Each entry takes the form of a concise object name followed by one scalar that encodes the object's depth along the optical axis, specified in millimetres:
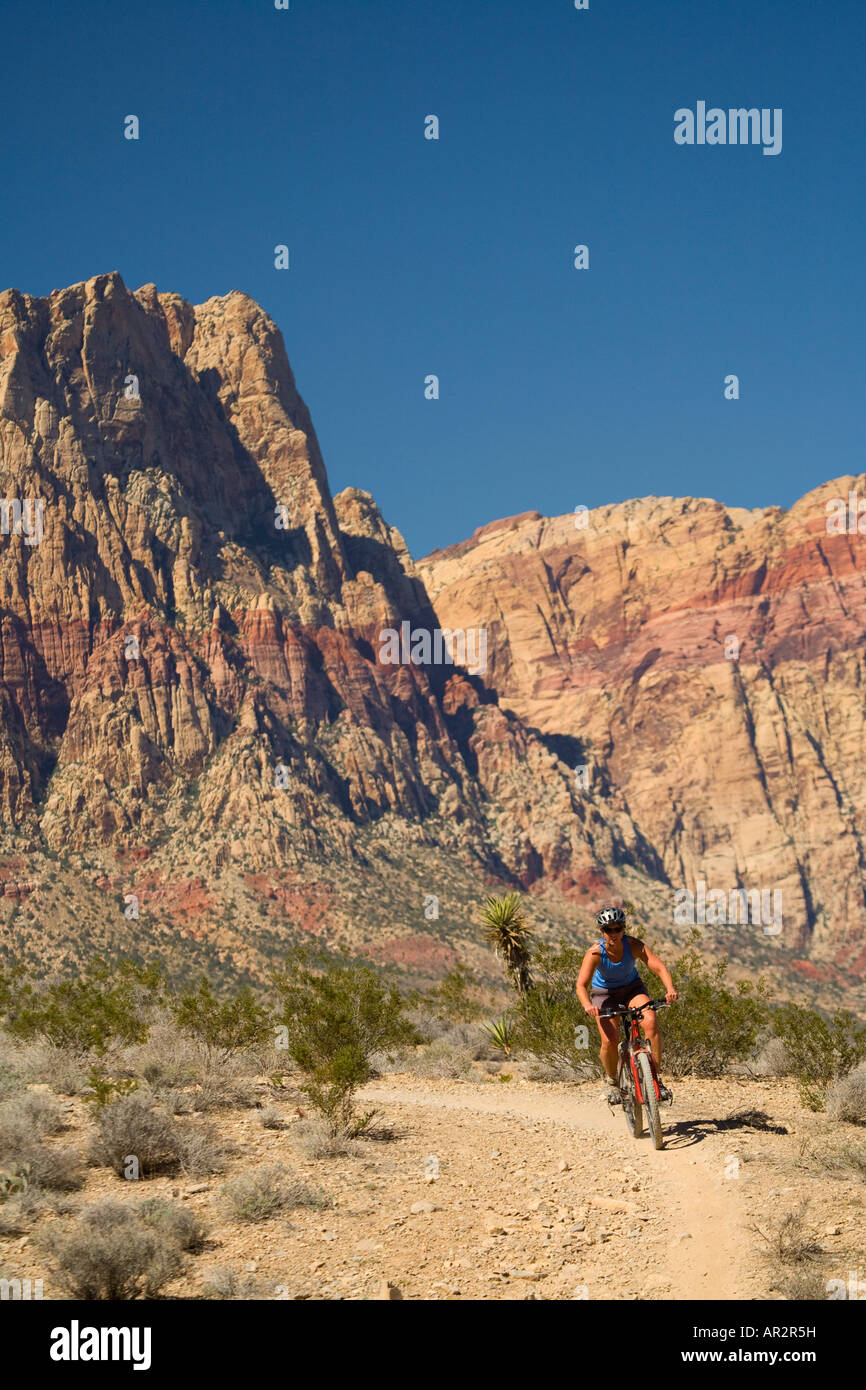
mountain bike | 10477
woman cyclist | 10578
